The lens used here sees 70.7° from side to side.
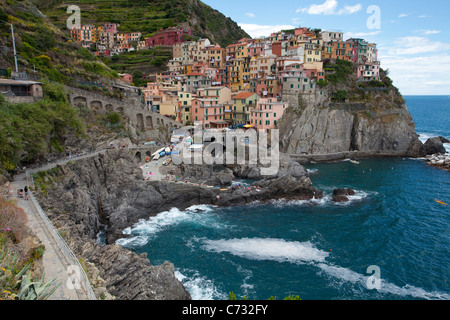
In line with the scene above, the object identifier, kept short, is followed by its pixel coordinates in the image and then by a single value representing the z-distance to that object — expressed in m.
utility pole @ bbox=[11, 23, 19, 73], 42.62
